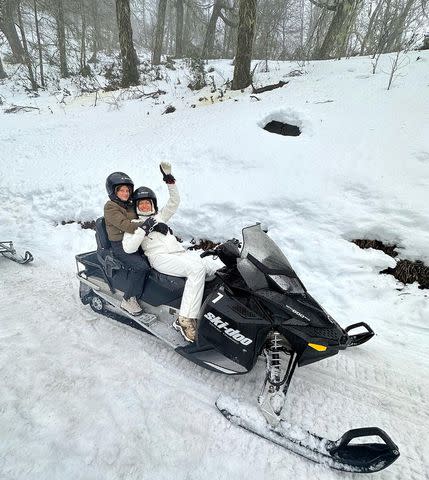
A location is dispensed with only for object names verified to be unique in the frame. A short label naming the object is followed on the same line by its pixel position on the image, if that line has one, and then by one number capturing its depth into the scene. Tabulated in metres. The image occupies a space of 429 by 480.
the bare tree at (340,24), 9.54
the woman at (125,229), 3.04
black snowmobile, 2.09
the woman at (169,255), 2.81
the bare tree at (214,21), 14.66
